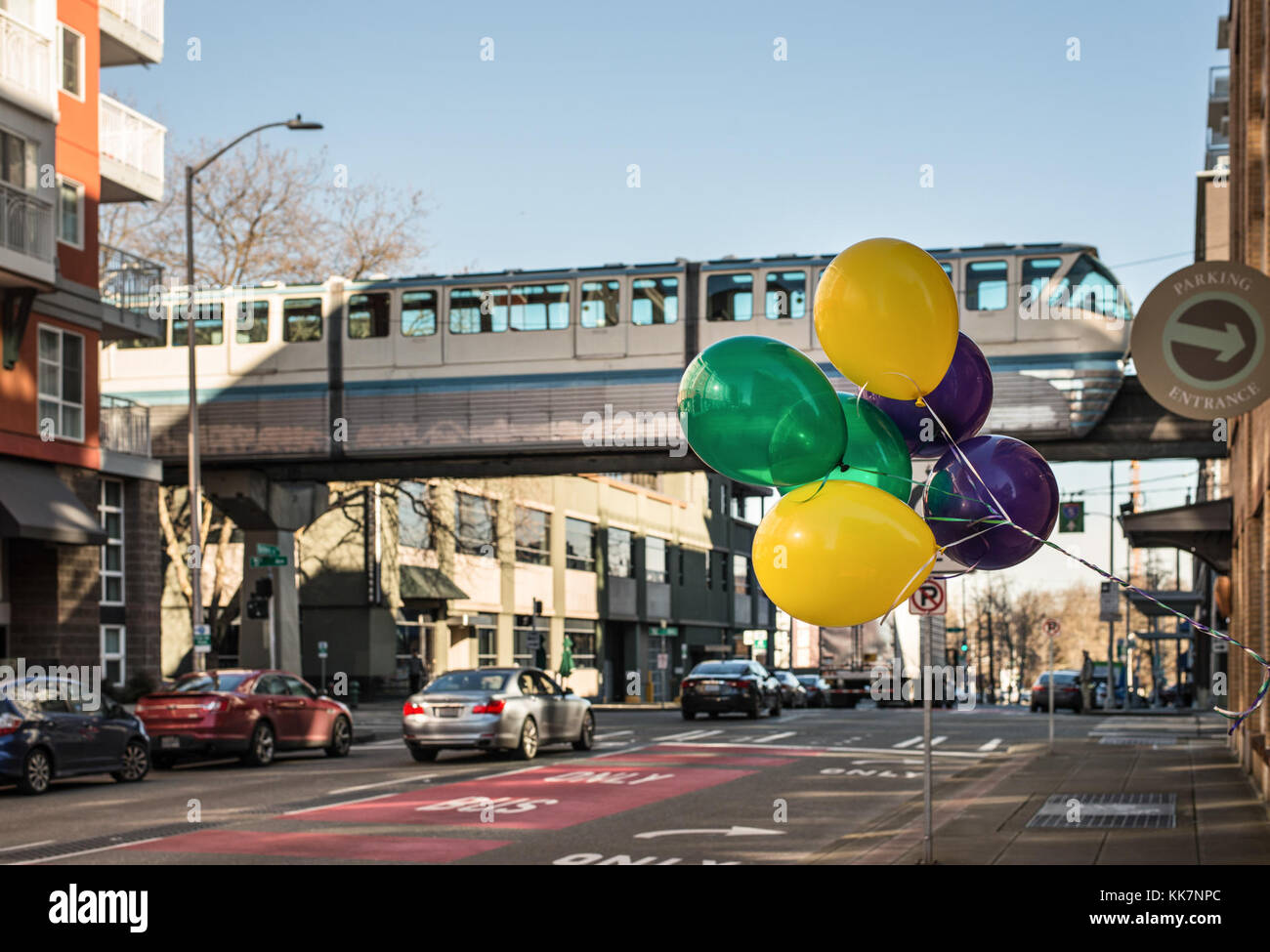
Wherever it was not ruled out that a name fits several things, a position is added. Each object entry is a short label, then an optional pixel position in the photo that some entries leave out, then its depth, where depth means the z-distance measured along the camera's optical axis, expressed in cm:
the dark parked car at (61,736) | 1823
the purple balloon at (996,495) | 732
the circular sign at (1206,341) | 920
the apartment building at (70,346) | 2745
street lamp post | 2833
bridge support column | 3875
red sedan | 2208
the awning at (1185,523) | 2764
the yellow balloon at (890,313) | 647
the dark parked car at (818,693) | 5462
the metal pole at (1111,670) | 5727
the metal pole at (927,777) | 1195
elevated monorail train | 3158
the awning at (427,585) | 5134
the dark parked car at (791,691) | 4988
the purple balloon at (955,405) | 722
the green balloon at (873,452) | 689
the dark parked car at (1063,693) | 5091
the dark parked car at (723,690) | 3759
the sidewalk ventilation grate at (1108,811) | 1449
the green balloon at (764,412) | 637
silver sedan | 2244
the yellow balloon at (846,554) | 629
